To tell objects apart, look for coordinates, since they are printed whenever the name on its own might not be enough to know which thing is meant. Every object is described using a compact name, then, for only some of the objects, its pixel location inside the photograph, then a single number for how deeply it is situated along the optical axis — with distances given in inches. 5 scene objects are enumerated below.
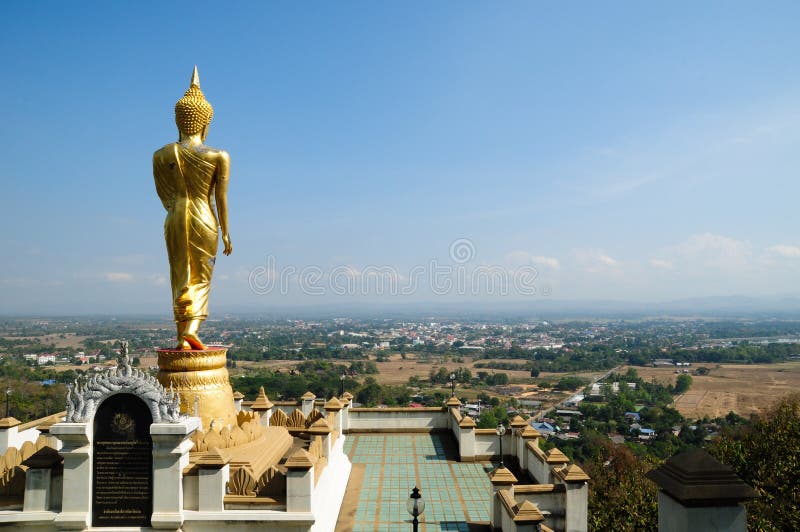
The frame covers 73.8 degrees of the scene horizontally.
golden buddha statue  531.2
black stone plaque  359.3
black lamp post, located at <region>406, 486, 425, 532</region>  315.9
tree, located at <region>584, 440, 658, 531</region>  618.8
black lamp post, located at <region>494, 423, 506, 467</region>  552.1
